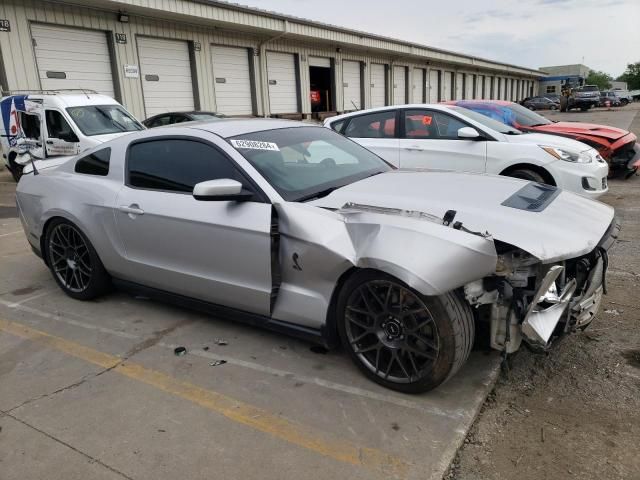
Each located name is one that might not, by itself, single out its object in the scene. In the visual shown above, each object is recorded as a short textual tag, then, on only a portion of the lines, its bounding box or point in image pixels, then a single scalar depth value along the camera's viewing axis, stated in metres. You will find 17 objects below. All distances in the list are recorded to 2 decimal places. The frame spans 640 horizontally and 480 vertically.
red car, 8.60
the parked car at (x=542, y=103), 45.34
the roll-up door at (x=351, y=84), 25.50
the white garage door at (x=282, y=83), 20.62
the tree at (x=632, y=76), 106.31
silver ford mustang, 2.66
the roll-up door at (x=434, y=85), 34.75
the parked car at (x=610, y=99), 48.94
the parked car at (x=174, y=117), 13.30
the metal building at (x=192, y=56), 13.27
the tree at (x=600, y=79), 119.05
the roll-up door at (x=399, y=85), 30.00
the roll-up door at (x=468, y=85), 41.53
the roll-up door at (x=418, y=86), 32.22
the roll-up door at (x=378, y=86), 28.02
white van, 10.72
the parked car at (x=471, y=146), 6.52
